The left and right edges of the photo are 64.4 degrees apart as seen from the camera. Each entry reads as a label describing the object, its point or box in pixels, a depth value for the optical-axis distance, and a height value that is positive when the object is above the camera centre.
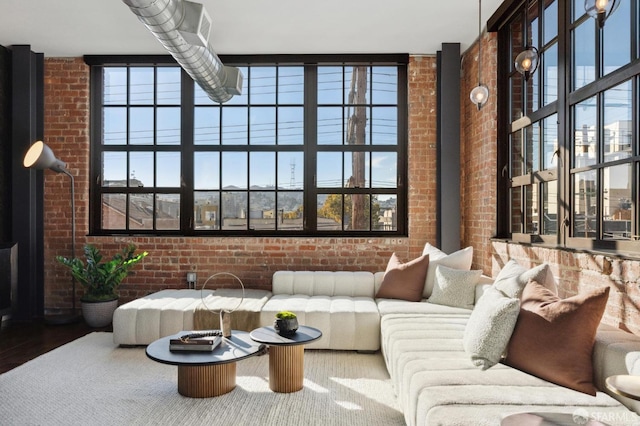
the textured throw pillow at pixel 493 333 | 2.97 -0.71
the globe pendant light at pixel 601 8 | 2.39 +0.99
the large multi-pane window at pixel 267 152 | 6.65 +0.83
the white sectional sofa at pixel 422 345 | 2.38 -0.90
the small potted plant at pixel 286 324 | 3.92 -0.85
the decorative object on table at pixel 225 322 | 4.05 -0.86
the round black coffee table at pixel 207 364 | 3.49 -1.03
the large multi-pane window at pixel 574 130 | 3.29 +0.67
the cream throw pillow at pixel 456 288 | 4.93 -0.72
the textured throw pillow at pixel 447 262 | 5.28 -0.50
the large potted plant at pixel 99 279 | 6.04 -0.79
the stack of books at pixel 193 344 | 3.66 -0.94
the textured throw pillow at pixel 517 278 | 3.34 -0.44
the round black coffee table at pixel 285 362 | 3.83 -1.12
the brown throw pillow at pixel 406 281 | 5.34 -0.71
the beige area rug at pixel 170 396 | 3.35 -1.34
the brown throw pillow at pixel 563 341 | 2.67 -0.69
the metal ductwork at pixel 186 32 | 3.93 +1.57
